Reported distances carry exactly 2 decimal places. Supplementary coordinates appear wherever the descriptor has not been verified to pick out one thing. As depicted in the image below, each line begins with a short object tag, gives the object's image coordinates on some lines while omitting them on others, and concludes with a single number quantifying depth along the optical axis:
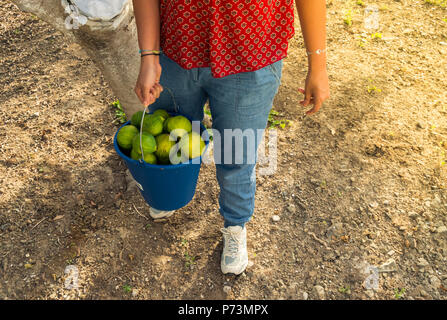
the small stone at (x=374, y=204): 2.66
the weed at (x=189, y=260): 2.37
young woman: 1.53
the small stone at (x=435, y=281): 2.28
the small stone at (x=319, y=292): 2.24
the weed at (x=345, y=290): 2.25
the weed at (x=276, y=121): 3.25
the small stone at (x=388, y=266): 2.33
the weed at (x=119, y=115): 3.24
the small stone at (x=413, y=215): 2.60
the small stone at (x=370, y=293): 2.23
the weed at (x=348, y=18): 4.37
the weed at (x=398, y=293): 2.24
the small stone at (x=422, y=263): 2.36
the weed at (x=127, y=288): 2.24
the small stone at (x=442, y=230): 2.51
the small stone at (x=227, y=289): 2.26
